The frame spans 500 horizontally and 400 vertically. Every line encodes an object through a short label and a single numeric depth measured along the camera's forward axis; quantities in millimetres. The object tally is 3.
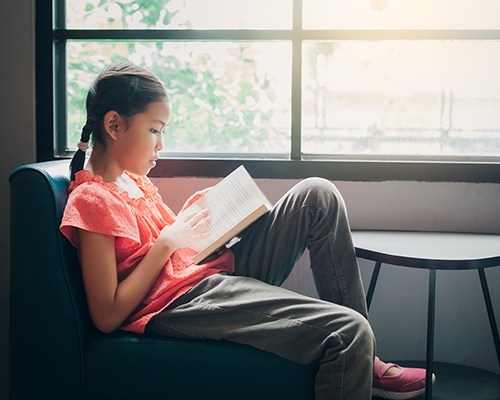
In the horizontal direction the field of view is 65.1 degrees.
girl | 765
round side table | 868
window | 1379
